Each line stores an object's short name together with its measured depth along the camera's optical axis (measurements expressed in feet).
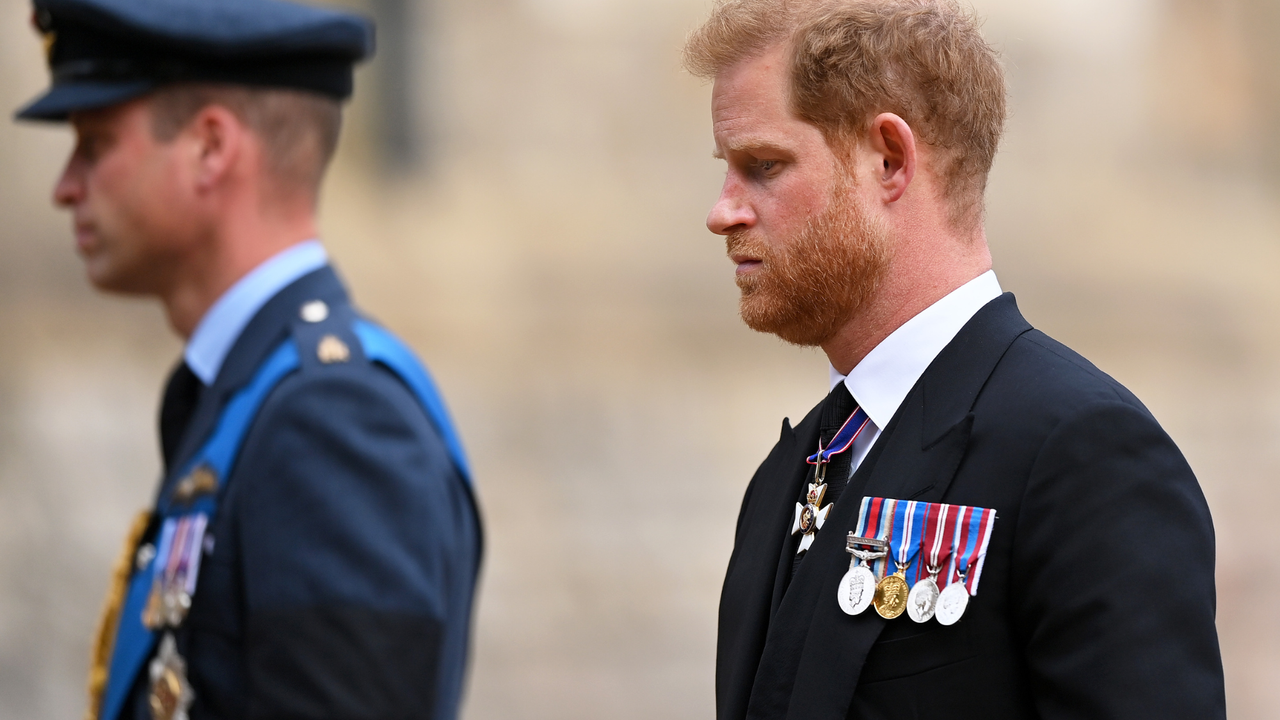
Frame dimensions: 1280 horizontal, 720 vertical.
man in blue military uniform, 35.11
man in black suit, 34.00
